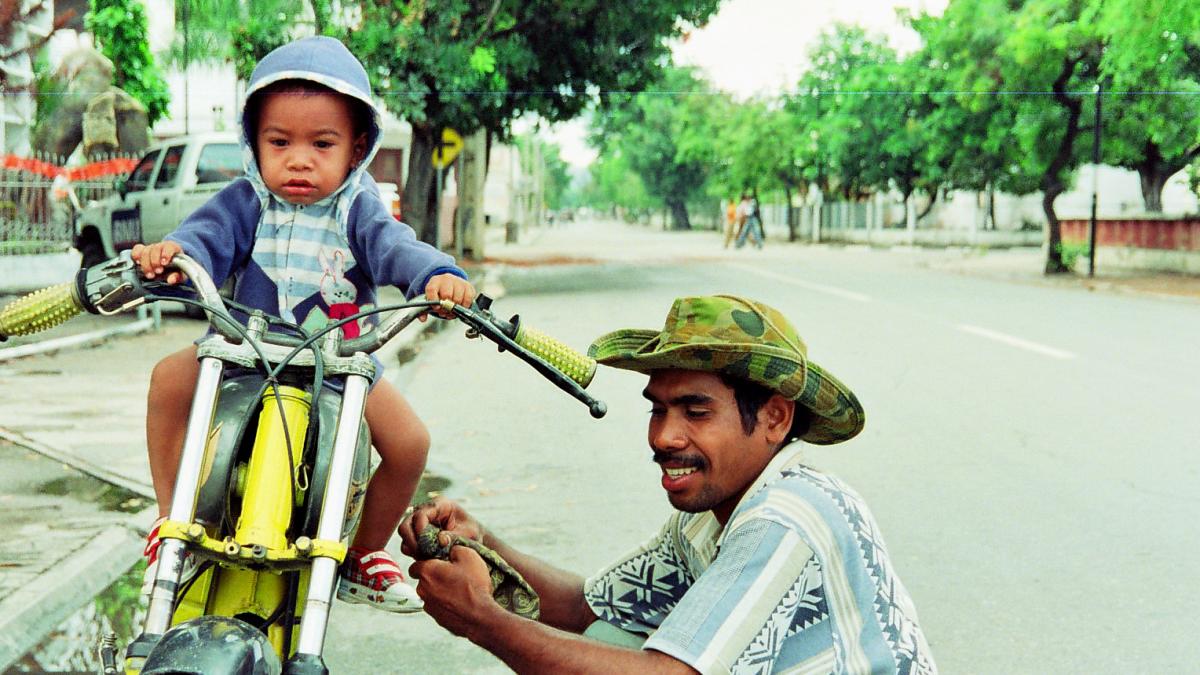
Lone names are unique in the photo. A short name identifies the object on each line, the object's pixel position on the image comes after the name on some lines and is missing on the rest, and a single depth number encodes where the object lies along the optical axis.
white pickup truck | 14.68
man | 2.26
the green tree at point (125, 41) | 25.61
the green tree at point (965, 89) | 25.58
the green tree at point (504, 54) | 19.20
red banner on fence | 16.61
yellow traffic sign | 22.78
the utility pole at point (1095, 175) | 22.94
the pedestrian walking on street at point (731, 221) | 46.47
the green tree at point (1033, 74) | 23.67
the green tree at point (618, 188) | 120.07
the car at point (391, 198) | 16.78
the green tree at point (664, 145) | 75.69
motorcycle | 2.25
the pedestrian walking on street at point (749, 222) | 44.22
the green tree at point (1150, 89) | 20.09
